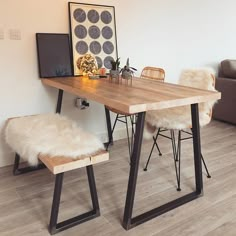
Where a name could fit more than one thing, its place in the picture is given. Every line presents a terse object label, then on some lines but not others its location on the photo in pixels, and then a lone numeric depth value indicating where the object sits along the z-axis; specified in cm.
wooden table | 173
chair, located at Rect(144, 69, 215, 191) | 231
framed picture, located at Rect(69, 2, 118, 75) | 283
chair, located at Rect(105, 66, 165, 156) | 289
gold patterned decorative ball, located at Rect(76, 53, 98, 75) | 282
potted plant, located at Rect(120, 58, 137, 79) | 248
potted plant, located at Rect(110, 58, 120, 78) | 251
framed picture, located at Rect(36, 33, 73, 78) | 267
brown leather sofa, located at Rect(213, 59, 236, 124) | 392
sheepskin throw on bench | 182
